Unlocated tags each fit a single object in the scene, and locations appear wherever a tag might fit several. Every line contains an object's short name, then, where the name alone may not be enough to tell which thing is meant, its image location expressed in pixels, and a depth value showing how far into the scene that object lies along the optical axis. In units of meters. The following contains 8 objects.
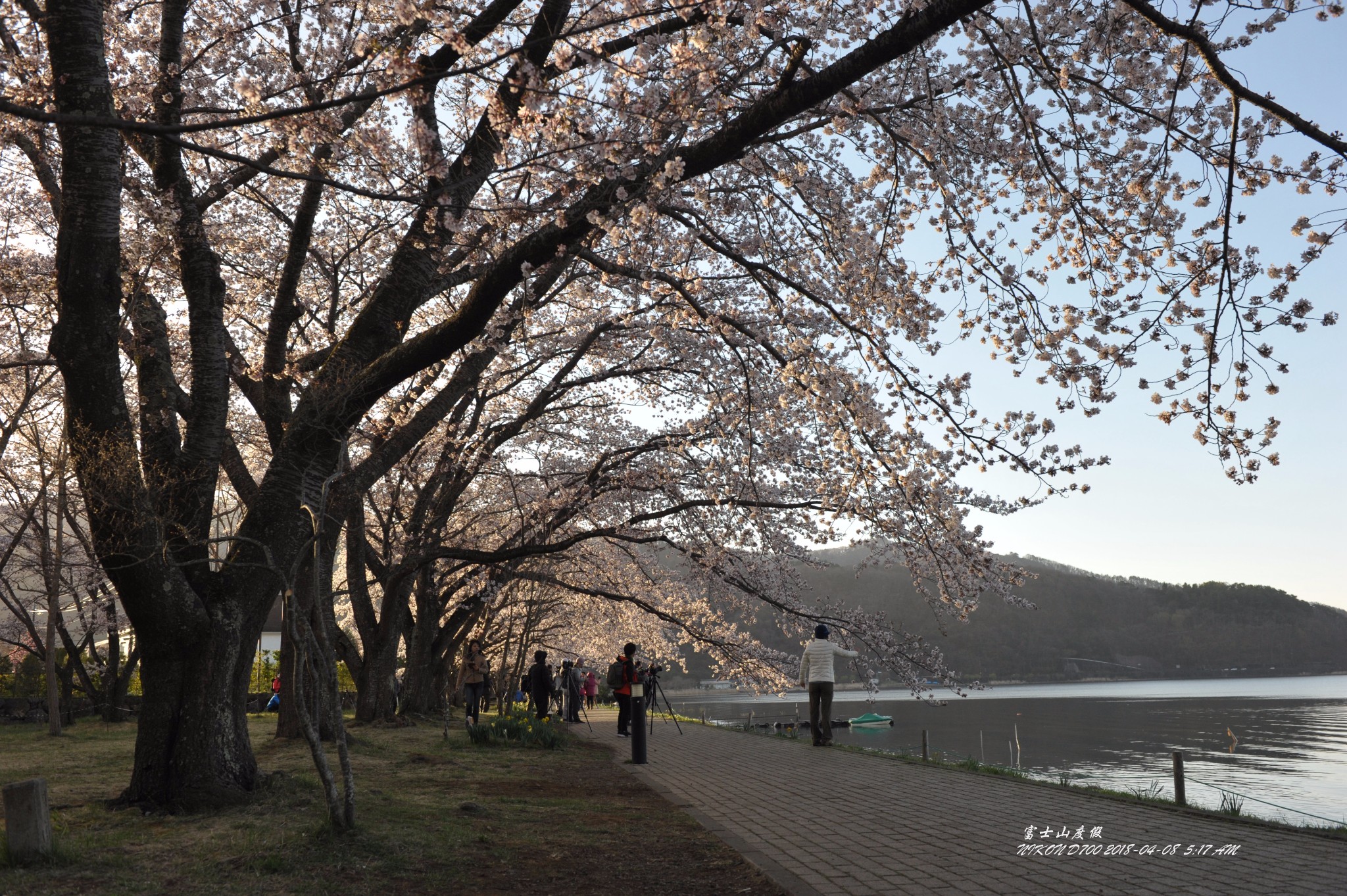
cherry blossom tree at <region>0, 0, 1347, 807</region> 5.83
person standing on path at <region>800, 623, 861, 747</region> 12.47
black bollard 11.76
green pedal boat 39.69
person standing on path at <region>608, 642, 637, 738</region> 12.68
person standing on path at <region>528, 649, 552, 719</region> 17.77
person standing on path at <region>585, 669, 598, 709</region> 32.11
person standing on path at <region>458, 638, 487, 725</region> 16.75
